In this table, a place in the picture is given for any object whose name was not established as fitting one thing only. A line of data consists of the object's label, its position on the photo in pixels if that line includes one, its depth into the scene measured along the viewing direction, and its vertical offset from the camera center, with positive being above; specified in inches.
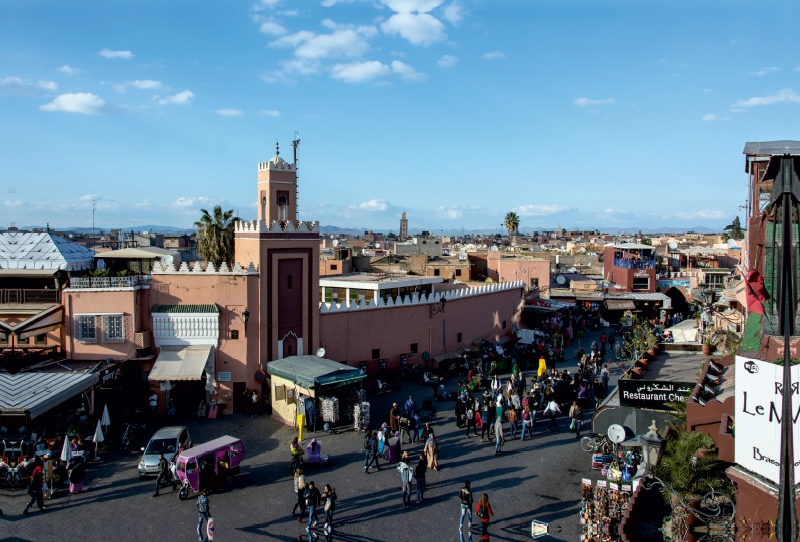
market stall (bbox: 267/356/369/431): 674.2 -180.7
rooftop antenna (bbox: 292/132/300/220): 833.5 +83.1
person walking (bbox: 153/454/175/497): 516.9 -198.4
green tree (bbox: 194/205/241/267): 1157.7 -1.3
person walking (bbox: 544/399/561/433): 685.9 -196.4
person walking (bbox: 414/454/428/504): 490.0 -193.0
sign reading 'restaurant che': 527.2 -136.8
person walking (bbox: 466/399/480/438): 659.4 -194.7
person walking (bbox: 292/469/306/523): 462.3 -192.7
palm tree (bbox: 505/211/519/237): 3110.2 +81.8
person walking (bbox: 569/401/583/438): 665.0 -197.3
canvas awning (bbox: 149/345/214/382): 703.1 -153.0
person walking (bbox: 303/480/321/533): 433.4 -190.6
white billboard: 277.1 -82.5
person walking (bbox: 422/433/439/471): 561.0 -198.8
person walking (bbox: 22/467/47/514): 470.9 -197.4
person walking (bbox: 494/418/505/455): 598.9 -196.2
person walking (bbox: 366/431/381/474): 556.7 -199.2
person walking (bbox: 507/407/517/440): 658.2 -199.1
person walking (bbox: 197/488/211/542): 420.2 -190.6
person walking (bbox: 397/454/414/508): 474.0 -189.7
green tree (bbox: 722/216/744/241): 3860.7 +19.8
